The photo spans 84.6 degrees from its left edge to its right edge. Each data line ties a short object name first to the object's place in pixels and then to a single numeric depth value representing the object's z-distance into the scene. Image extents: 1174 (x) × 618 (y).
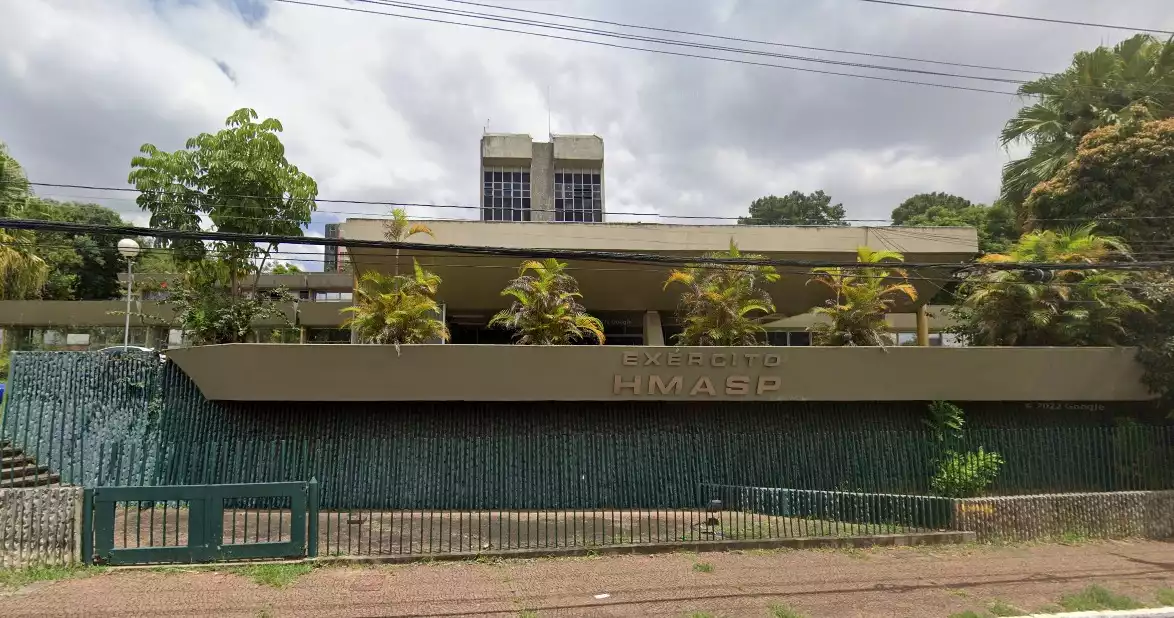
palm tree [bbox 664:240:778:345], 13.40
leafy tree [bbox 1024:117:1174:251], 15.09
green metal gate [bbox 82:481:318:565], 8.13
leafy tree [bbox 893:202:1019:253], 29.32
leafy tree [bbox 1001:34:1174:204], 16.70
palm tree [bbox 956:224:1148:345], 13.86
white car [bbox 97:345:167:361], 12.45
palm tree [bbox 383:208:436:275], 13.77
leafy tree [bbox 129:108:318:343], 13.53
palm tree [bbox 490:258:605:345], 12.98
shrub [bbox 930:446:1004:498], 12.27
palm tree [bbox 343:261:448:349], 12.36
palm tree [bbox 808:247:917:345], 13.70
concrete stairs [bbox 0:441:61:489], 10.75
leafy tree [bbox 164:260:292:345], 12.98
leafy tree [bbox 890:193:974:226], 46.56
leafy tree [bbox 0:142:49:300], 17.39
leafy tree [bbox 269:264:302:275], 24.49
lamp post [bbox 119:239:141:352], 14.70
